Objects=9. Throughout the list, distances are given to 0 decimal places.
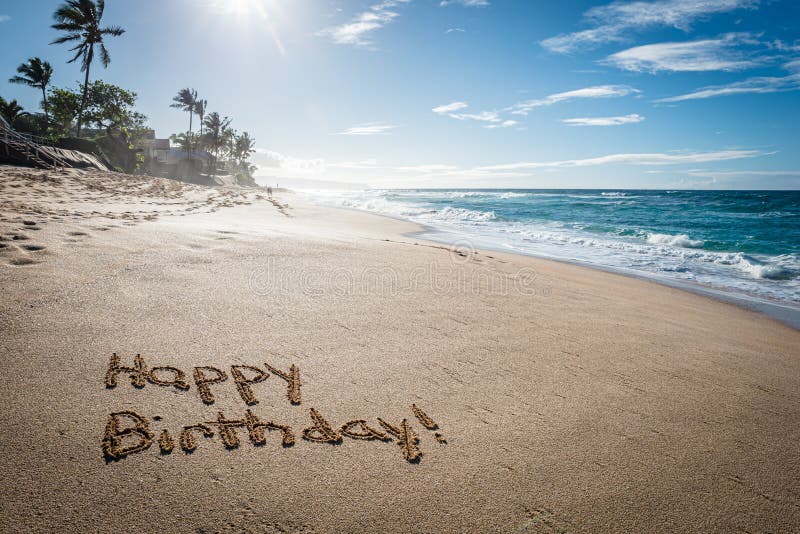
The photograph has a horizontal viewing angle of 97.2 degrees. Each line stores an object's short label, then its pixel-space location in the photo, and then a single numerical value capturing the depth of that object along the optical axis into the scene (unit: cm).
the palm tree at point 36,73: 3475
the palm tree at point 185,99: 5019
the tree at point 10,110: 3213
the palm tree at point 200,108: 5169
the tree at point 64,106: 3319
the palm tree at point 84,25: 2594
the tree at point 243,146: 7581
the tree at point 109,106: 3491
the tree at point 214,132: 5422
